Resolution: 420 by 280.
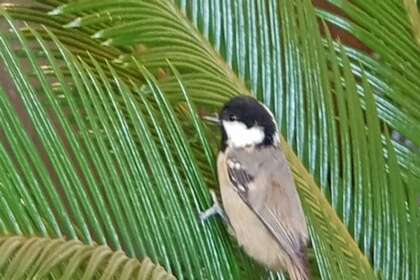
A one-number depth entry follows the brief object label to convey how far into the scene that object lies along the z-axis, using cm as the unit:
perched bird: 182
